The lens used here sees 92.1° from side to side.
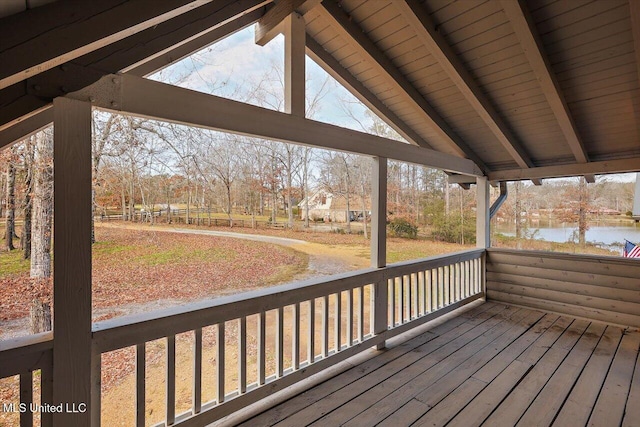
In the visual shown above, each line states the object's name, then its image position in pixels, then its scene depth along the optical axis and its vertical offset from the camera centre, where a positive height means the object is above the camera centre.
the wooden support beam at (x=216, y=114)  1.61 +0.61
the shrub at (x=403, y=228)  7.36 -0.46
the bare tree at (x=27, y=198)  3.41 +0.12
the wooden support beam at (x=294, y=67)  2.42 +1.13
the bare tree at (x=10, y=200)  3.34 +0.10
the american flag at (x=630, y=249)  5.32 -0.74
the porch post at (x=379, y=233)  3.14 -0.25
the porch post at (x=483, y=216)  4.92 -0.11
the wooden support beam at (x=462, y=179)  5.19 +0.51
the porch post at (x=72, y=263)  1.45 -0.26
